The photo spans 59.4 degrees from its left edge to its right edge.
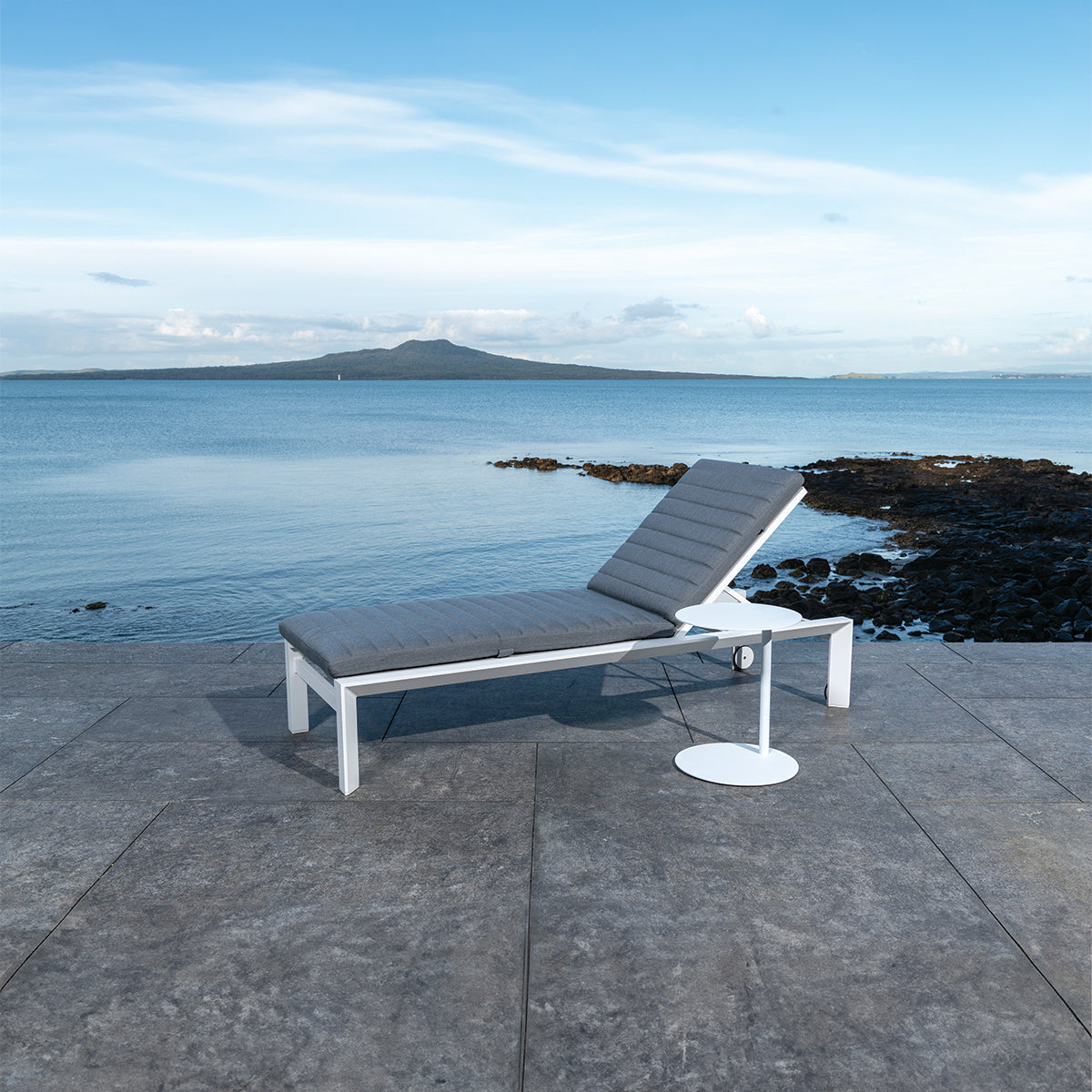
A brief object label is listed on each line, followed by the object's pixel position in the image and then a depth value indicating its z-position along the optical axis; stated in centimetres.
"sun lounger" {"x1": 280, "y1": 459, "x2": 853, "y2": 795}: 352
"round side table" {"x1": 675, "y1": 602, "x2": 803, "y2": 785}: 355
